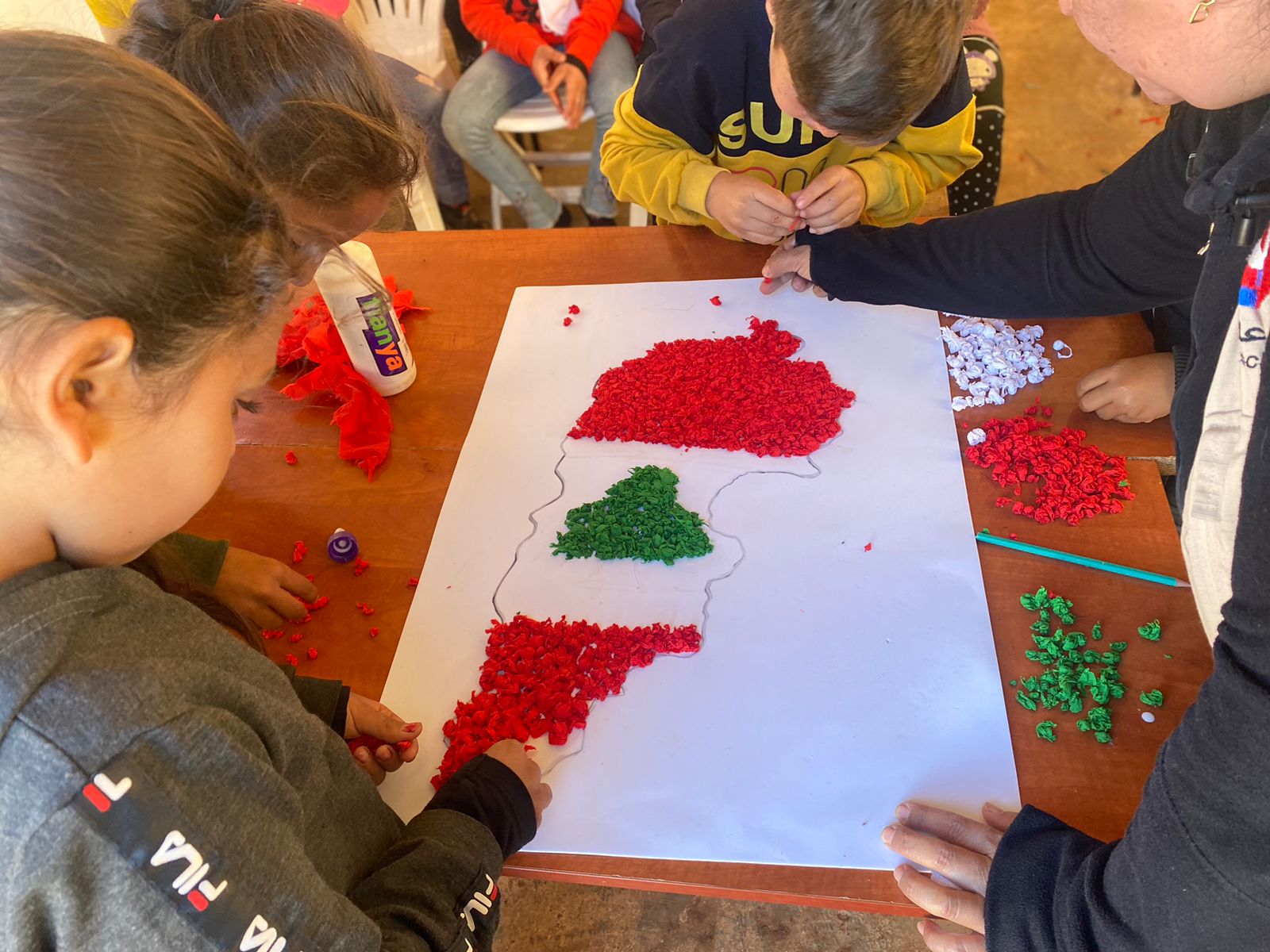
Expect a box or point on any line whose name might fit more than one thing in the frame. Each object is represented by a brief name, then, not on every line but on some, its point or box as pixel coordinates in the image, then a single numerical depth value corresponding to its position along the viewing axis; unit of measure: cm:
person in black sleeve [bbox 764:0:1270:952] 47
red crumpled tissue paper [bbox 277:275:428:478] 93
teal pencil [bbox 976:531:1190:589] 72
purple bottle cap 83
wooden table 62
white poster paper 64
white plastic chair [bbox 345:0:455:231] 181
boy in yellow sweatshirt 84
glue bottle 91
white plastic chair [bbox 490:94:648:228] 183
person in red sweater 175
